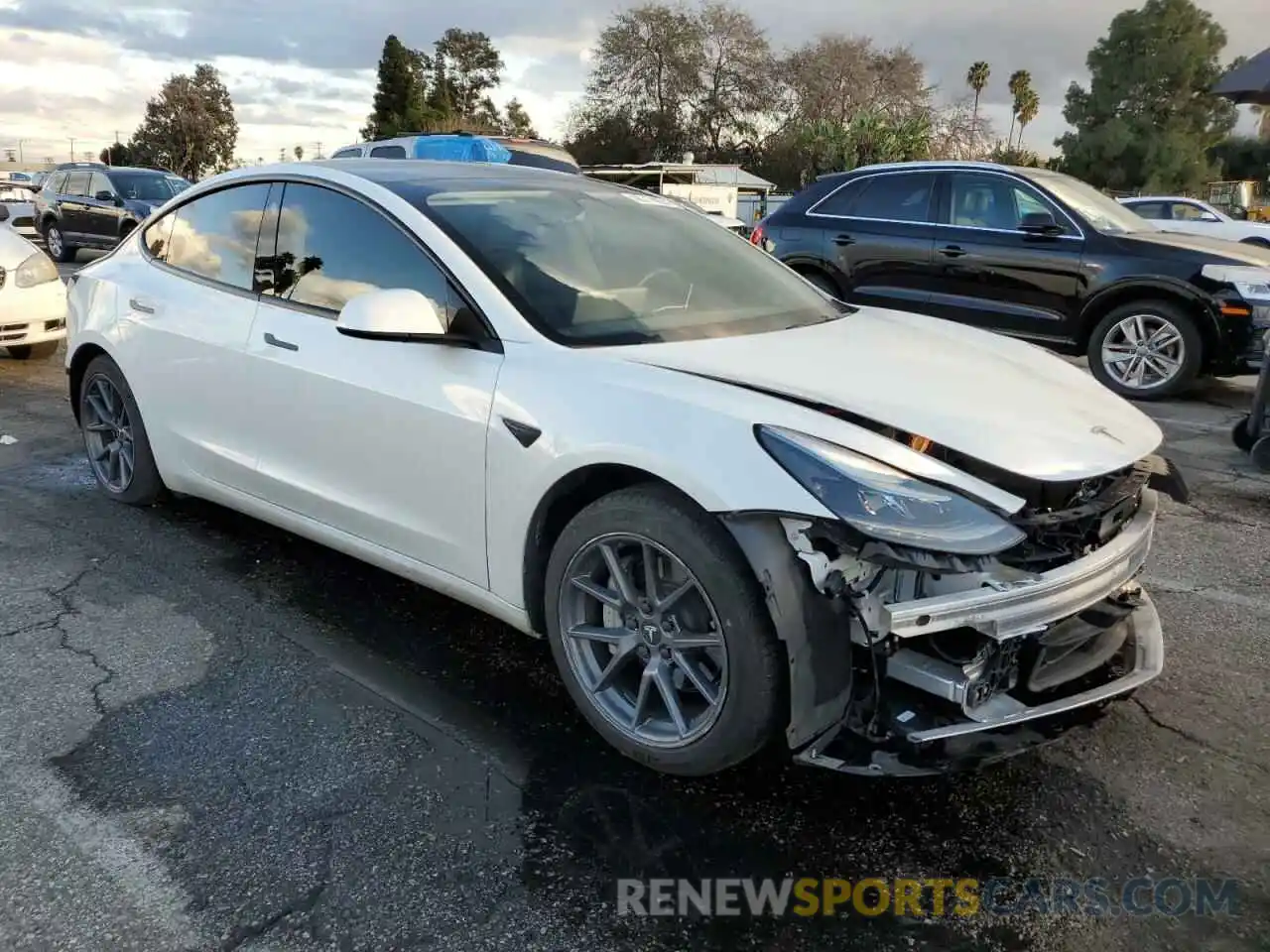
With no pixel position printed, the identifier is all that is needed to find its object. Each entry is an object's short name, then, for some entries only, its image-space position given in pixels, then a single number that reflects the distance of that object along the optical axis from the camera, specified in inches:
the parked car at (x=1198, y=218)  679.1
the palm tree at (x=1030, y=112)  2942.9
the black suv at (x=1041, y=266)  298.7
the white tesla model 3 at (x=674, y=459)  91.9
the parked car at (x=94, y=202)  681.0
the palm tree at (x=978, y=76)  2888.8
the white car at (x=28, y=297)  320.8
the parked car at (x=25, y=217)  823.1
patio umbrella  424.8
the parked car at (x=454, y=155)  530.3
